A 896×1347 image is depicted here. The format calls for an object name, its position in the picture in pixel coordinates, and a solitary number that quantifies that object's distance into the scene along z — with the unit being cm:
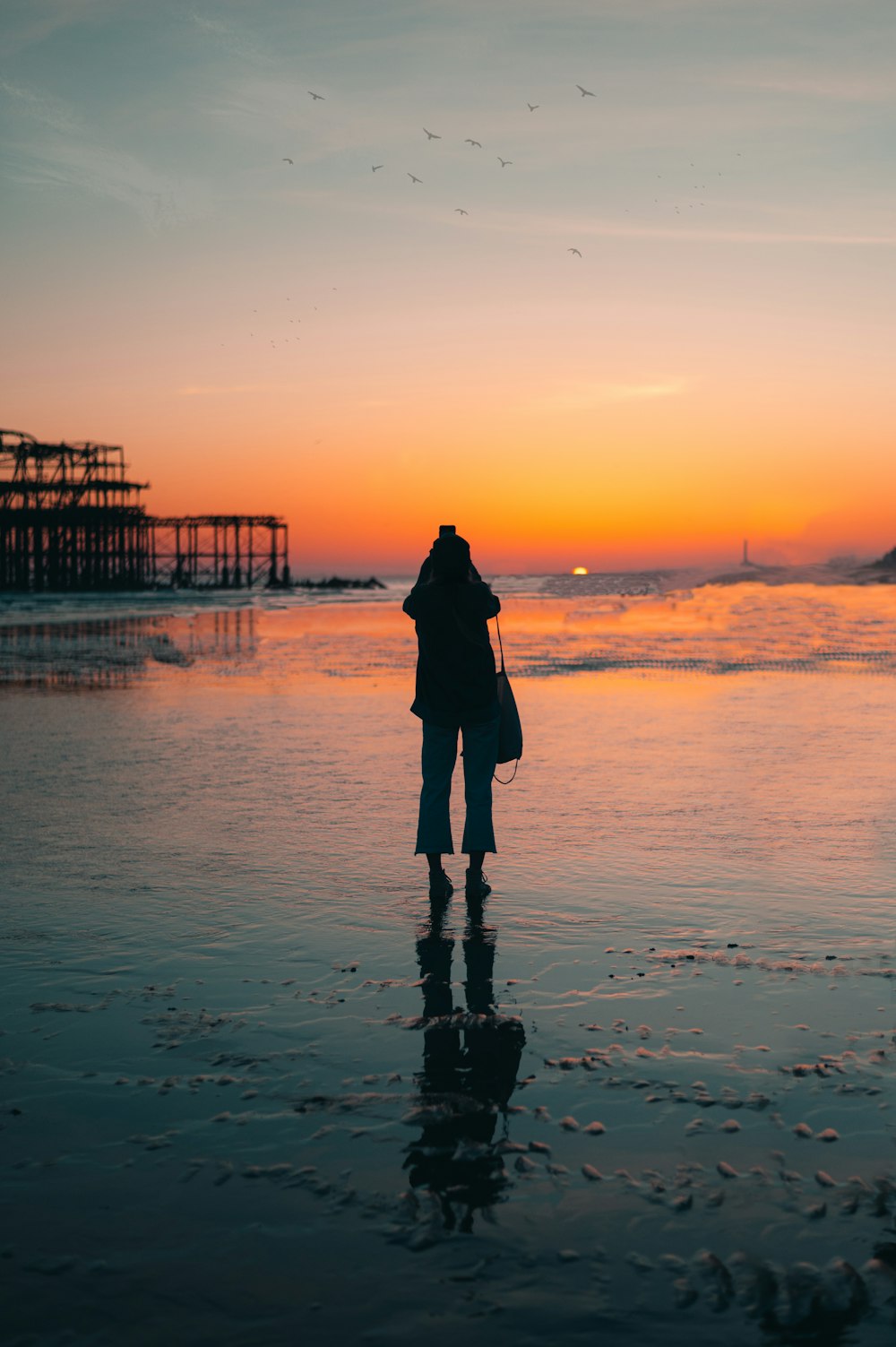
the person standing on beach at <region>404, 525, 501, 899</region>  598
